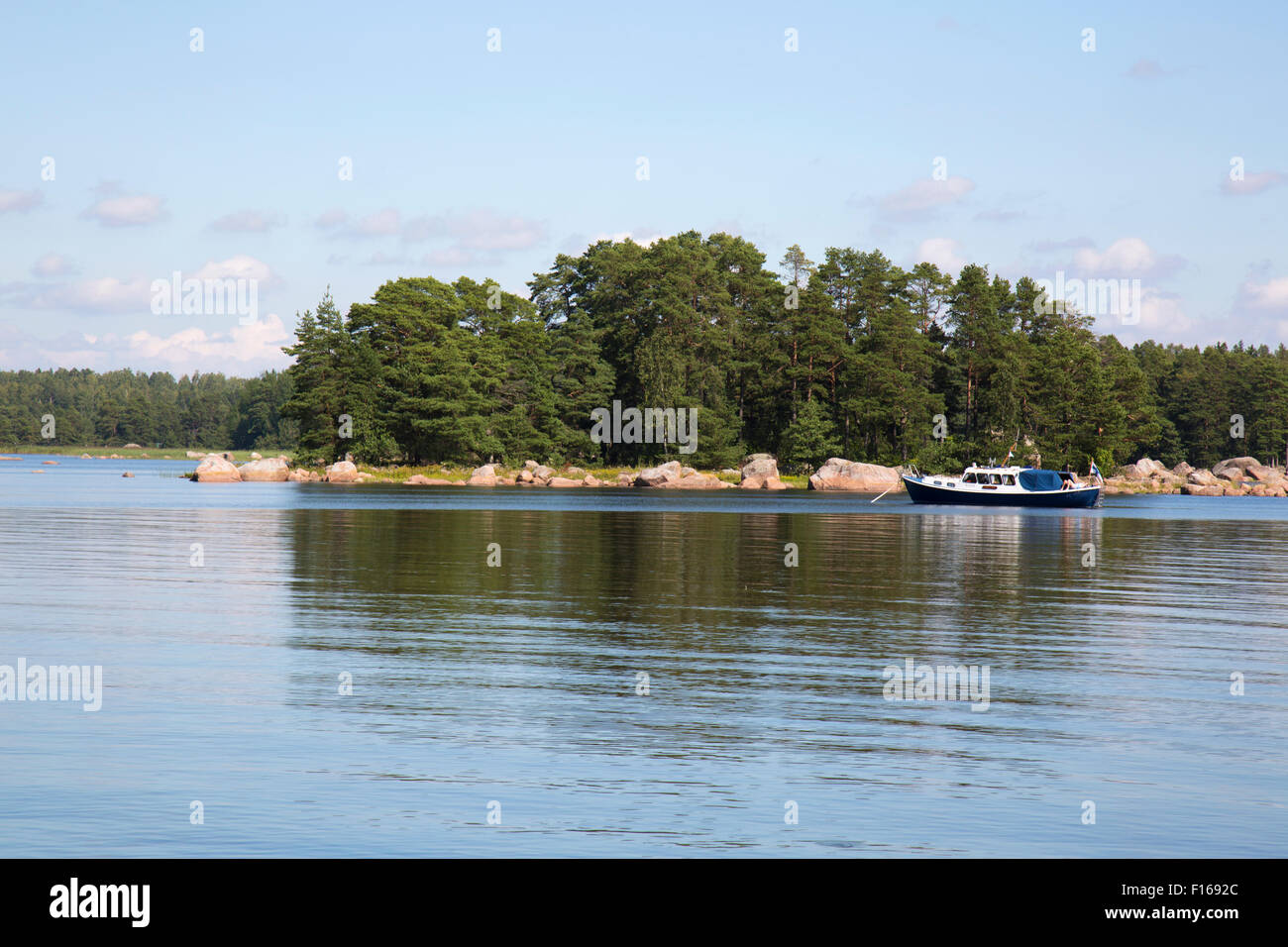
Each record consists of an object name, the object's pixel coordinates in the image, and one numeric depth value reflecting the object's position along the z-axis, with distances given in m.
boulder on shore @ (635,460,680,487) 131.50
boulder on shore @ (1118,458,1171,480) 154.88
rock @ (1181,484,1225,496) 146.38
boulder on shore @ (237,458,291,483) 130.50
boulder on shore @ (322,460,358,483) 131.38
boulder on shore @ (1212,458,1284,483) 155.62
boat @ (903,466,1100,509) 100.19
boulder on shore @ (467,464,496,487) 132.75
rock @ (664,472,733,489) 131.12
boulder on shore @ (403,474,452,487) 131.00
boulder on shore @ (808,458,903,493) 126.06
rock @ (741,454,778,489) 131.62
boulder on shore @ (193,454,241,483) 125.00
